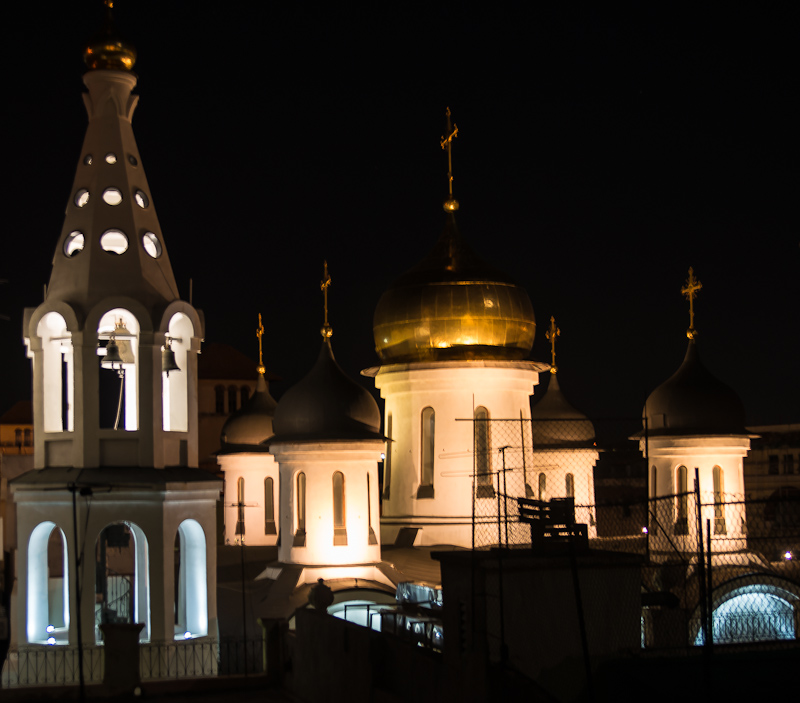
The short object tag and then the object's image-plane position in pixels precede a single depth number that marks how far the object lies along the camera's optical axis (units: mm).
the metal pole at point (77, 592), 15111
